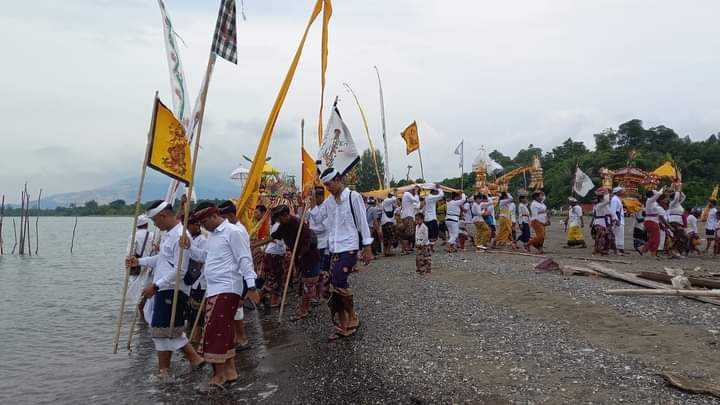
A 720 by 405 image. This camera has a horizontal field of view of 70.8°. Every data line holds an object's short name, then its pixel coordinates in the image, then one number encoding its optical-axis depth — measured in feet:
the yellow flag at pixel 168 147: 18.99
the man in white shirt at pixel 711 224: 48.75
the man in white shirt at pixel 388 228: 52.44
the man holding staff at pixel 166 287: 18.47
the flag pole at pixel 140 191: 18.61
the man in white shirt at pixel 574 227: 49.93
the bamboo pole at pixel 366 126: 74.34
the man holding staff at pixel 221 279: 17.16
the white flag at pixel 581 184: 56.92
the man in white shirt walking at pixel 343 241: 21.29
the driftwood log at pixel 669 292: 22.66
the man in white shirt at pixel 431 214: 48.98
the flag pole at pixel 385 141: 73.54
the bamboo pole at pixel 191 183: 17.63
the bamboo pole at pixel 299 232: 24.13
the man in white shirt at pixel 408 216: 50.82
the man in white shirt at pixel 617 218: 45.14
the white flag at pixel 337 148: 26.89
